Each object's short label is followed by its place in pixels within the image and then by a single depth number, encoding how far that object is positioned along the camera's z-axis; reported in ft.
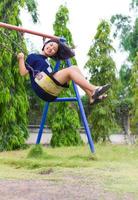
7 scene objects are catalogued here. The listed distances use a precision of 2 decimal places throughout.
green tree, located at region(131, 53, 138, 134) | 41.11
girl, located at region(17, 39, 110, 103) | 17.04
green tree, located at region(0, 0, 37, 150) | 35.70
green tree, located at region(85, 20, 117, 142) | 42.68
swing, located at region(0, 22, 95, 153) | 23.91
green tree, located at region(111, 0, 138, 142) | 62.08
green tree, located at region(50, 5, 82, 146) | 38.42
